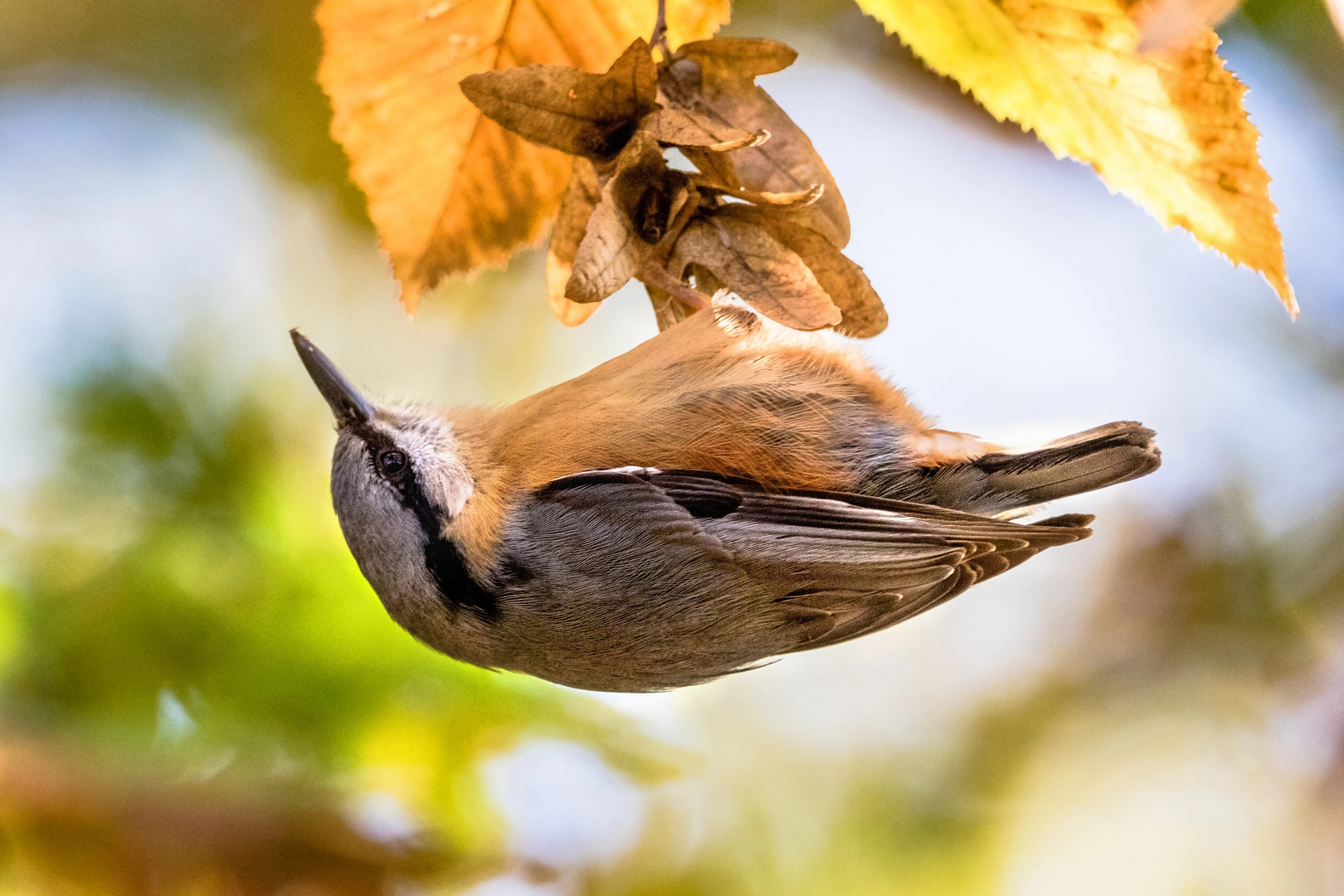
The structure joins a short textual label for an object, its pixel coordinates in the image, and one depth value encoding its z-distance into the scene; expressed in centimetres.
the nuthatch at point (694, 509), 355
